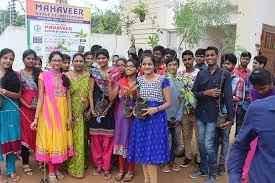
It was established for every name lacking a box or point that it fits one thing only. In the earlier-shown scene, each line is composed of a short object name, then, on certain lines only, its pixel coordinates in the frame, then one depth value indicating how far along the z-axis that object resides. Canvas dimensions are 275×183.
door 5.94
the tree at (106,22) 8.13
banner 4.20
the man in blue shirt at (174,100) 3.22
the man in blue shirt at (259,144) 1.20
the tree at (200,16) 6.40
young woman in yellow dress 2.90
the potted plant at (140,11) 5.41
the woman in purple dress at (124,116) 2.89
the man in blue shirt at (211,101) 2.86
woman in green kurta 3.04
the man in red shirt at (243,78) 3.25
